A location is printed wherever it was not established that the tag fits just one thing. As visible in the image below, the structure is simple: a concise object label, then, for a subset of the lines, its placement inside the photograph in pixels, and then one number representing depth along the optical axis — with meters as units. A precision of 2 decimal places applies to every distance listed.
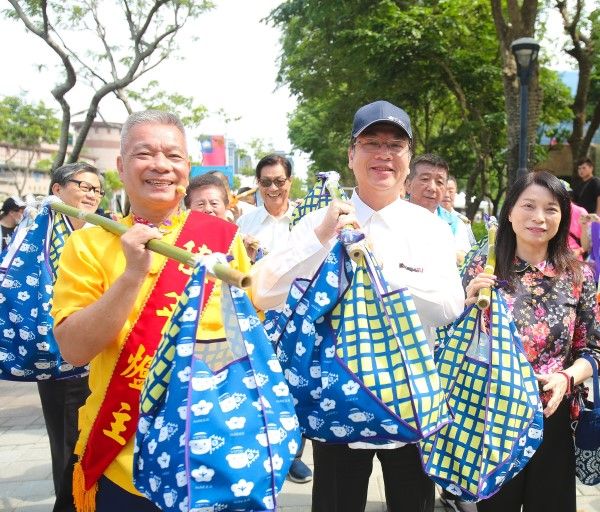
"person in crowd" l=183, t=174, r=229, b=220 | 3.84
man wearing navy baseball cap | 2.10
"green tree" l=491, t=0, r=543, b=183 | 10.21
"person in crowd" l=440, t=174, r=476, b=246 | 4.39
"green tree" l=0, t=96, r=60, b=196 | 32.25
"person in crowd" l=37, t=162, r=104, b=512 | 3.21
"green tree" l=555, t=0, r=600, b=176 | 13.37
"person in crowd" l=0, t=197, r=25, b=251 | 7.14
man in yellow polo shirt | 1.75
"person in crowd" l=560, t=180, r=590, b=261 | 4.62
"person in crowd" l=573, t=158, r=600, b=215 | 7.23
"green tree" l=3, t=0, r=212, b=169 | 11.16
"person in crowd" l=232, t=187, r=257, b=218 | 5.68
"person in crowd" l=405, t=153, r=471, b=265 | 4.17
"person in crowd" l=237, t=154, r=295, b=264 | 4.49
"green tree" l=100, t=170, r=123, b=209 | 40.82
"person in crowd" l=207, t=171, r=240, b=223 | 4.12
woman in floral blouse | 2.44
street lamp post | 8.99
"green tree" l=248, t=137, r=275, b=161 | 50.56
